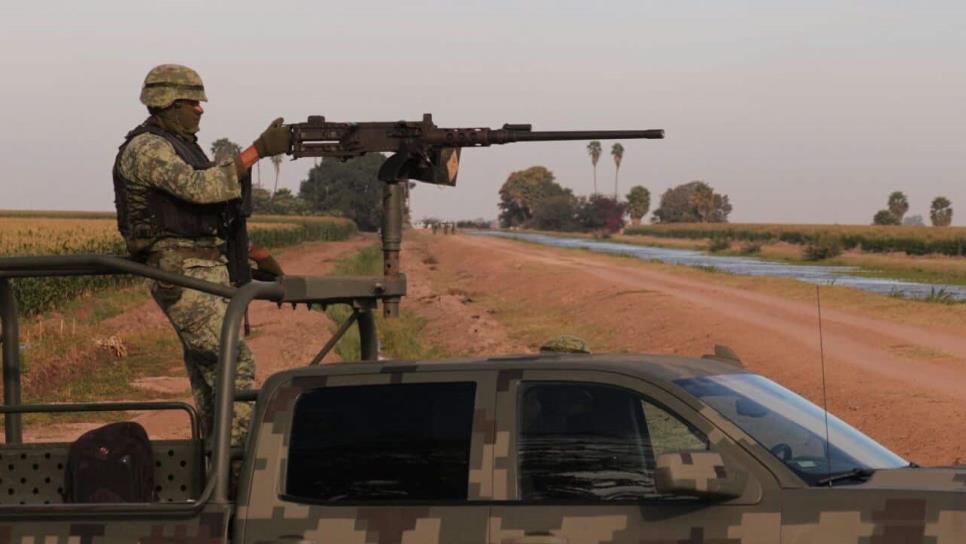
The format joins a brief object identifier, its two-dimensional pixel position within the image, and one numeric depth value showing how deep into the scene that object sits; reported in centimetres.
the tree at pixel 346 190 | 18488
